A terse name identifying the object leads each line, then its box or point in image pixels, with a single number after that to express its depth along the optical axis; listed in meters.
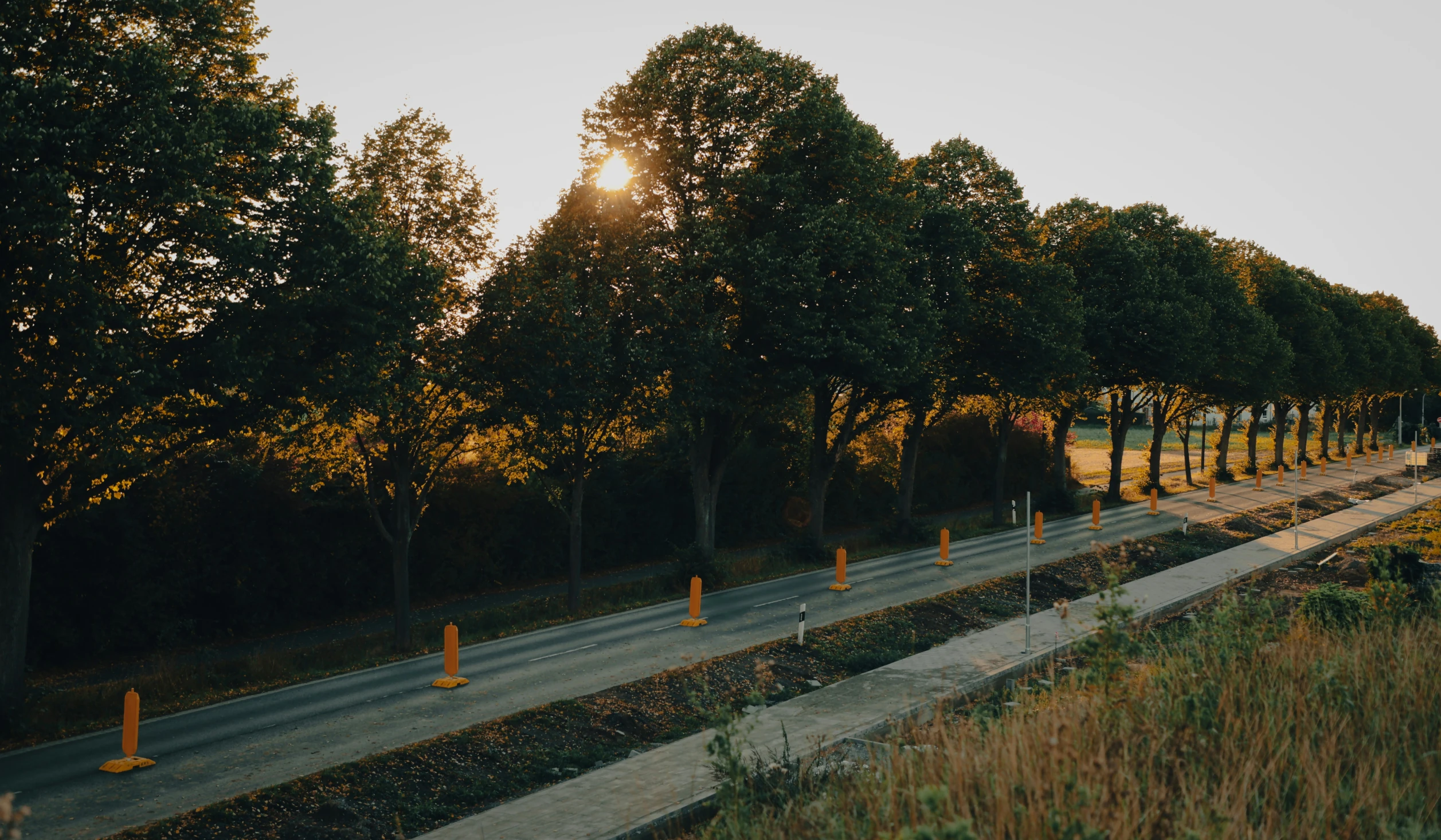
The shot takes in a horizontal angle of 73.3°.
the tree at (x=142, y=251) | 12.39
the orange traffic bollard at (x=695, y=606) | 20.58
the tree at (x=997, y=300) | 31.47
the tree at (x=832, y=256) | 24.48
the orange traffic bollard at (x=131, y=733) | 12.10
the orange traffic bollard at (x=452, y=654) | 16.31
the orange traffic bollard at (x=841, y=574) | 24.27
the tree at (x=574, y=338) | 21.20
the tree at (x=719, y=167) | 24.45
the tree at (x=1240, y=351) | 43.72
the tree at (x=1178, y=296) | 38.84
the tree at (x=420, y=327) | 18.69
